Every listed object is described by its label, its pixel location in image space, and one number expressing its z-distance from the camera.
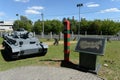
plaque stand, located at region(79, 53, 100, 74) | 3.54
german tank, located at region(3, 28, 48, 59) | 4.89
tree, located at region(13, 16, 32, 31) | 32.91
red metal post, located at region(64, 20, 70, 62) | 4.19
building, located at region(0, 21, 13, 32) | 51.25
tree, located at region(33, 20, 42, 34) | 30.30
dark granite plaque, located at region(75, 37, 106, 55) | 3.48
